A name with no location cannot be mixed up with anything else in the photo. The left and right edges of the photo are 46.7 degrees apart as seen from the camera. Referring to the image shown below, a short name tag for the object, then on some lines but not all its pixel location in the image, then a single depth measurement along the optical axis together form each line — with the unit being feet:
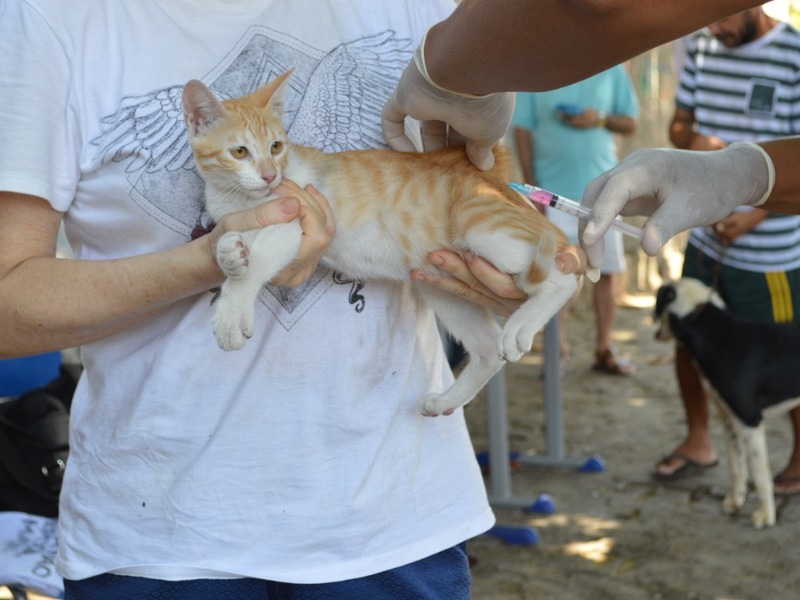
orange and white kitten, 4.42
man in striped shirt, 12.12
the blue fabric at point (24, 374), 8.84
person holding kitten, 3.90
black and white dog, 11.62
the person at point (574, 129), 16.49
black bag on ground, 7.91
